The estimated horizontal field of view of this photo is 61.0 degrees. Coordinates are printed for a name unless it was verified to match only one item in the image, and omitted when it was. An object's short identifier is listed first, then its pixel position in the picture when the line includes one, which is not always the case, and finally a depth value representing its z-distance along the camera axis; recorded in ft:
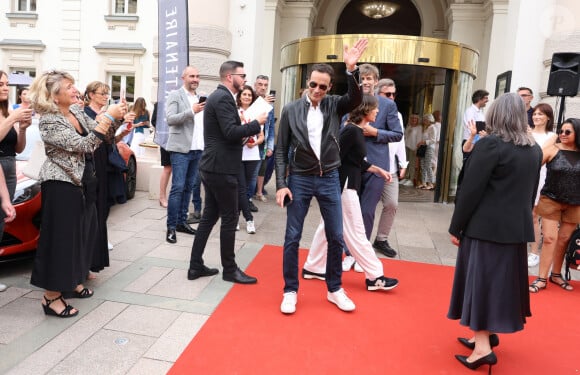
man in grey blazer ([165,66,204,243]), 18.66
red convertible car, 13.98
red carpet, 10.16
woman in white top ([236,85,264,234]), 19.65
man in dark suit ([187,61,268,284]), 13.41
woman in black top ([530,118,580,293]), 15.20
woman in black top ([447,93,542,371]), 9.66
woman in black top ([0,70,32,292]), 12.57
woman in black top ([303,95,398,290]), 13.76
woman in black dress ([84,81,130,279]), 13.57
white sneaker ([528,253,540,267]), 18.39
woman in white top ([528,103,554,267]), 17.03
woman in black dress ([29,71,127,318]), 11.12
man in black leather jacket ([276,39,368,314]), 12.30
